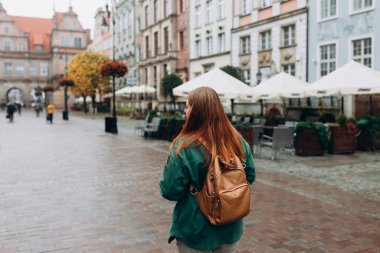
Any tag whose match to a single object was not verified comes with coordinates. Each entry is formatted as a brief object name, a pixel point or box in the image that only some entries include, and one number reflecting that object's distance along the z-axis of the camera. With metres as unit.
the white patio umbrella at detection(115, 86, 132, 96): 34.45
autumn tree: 49.97
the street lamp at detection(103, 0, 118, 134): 20.73
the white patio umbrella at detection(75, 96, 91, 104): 60.36
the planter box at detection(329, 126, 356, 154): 12.70
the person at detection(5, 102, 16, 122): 32.19
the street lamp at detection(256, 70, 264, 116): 24.47
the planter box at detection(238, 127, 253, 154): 12.33
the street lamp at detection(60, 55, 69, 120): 35.31
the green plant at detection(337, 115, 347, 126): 12.80
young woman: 2.33
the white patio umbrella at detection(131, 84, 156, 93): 33.49
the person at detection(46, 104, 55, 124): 30.09
